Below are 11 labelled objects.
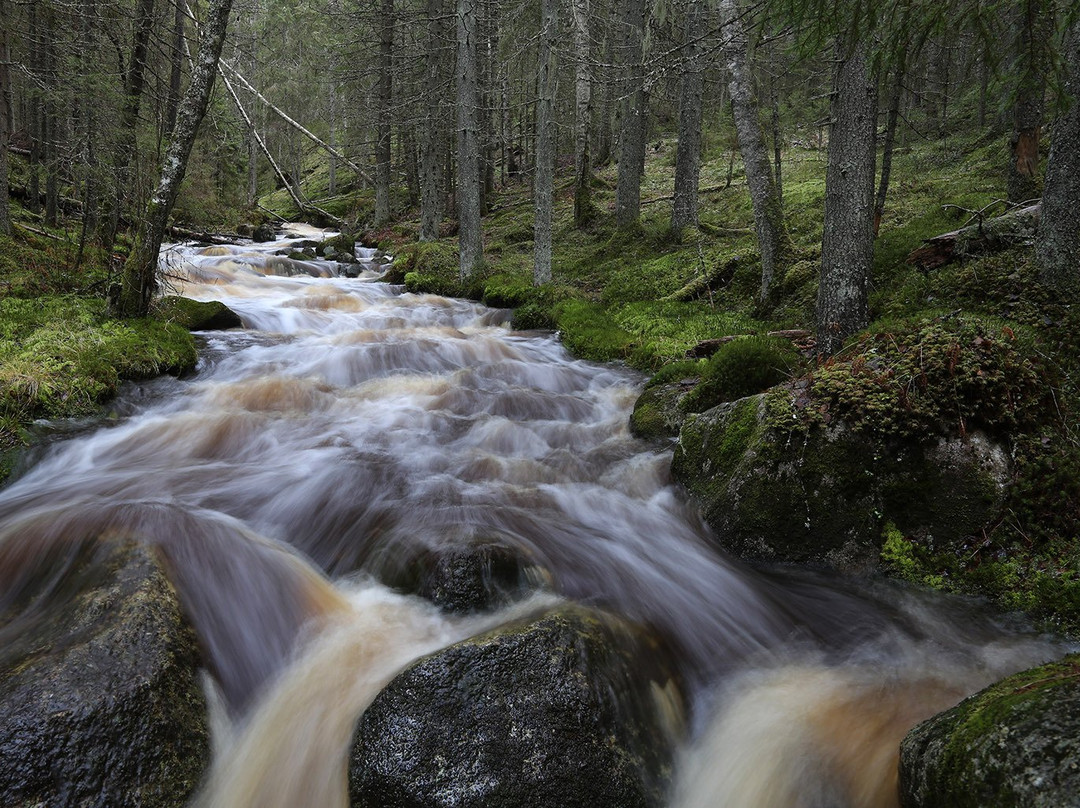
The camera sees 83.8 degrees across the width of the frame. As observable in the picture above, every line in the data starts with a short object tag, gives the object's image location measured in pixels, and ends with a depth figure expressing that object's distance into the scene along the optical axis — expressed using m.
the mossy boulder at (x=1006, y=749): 2.03
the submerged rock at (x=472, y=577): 3.99
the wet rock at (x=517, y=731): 2.68
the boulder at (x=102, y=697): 2.49
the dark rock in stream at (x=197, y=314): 9.38
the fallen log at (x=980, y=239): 6.10
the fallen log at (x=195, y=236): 19.94
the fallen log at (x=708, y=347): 7.99
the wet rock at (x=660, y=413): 6.74
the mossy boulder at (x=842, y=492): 4.15
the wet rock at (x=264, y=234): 23.83
